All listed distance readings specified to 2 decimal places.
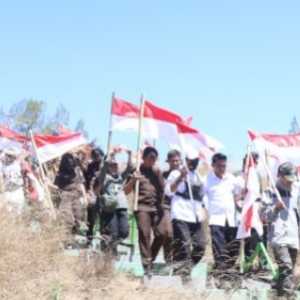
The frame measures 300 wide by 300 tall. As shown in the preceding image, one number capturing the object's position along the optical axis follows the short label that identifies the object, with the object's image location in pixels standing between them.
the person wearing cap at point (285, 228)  10.02
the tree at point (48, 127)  29.28
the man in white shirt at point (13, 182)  9.98
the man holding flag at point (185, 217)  10.80
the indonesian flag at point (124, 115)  12.41
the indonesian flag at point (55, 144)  14.03
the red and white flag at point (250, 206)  11.07
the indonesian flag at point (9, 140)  14.44
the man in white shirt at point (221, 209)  10.95
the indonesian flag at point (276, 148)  12.10
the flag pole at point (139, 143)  10.80
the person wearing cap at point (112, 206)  11.52
